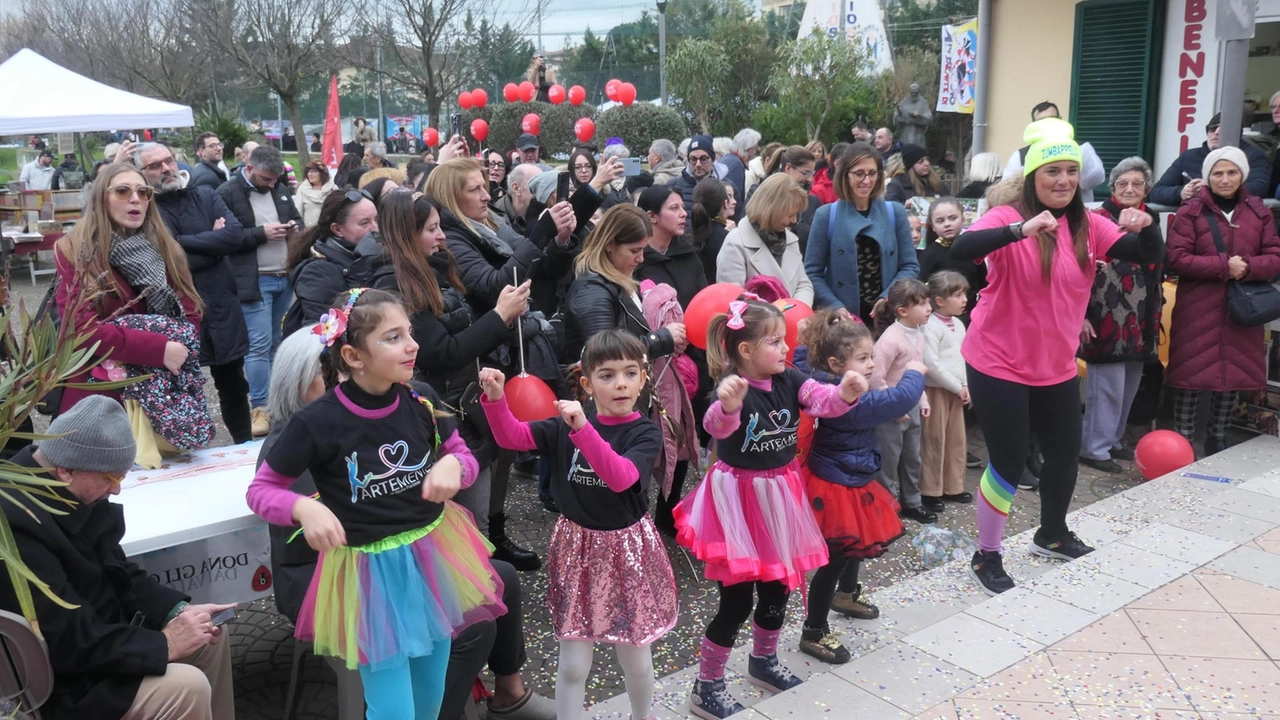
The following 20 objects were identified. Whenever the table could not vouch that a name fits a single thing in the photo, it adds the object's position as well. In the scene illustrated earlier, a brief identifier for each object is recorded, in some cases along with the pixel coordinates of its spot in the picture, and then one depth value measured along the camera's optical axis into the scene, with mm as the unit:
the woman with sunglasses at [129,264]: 4129
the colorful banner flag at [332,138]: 15282
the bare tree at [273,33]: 22375
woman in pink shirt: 4312
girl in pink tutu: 3512
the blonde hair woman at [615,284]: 4520
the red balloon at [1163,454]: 6090
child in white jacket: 5754
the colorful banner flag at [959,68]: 11766
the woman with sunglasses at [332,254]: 4586
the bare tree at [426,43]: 21625
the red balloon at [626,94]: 17094
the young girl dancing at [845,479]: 3760
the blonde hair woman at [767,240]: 5500
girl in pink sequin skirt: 3273
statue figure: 15383
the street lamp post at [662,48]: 21456
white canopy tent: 9852
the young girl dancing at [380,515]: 2842
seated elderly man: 2629
